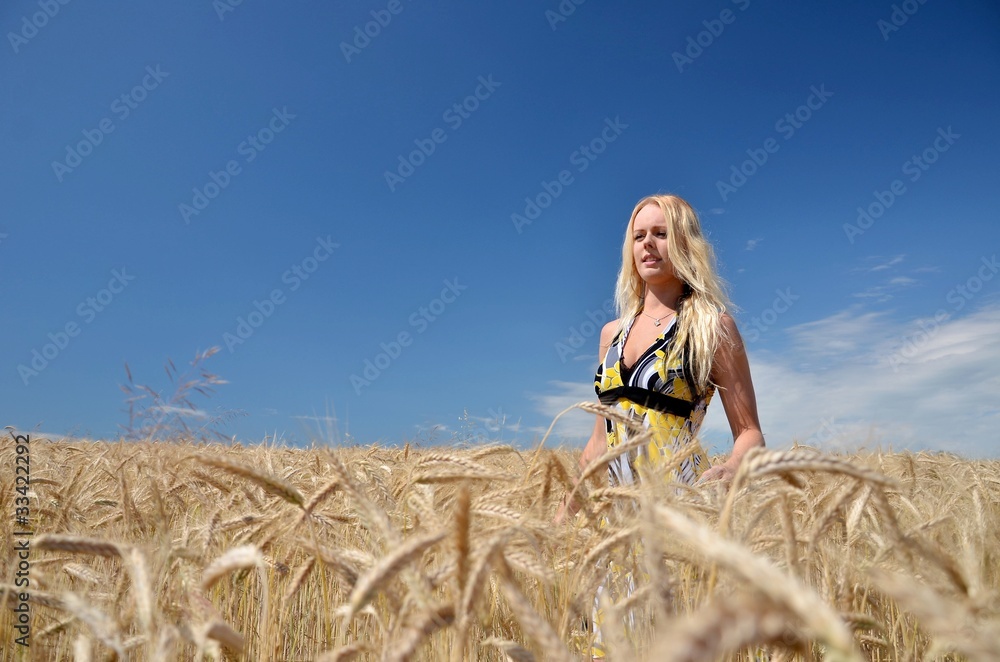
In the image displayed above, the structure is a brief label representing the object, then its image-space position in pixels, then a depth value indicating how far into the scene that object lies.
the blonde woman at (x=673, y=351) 2.87
